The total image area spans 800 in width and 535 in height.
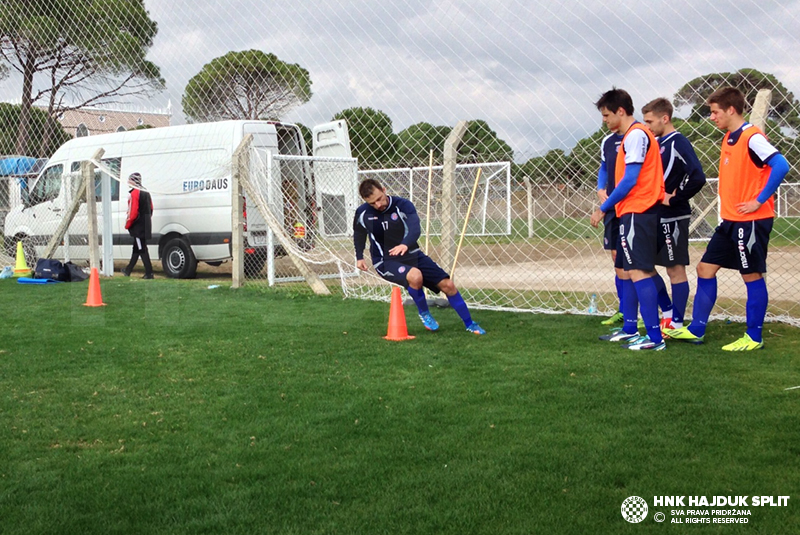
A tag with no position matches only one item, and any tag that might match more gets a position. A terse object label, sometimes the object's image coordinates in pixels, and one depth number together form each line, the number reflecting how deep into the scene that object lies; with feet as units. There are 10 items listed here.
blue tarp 53.52
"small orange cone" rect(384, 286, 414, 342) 20.57
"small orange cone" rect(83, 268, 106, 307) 28.32
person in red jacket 38.44
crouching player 21.23
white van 37.40
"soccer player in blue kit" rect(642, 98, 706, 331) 19.31
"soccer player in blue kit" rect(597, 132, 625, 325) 20.24
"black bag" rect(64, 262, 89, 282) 37.81
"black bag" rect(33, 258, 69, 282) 37.45
